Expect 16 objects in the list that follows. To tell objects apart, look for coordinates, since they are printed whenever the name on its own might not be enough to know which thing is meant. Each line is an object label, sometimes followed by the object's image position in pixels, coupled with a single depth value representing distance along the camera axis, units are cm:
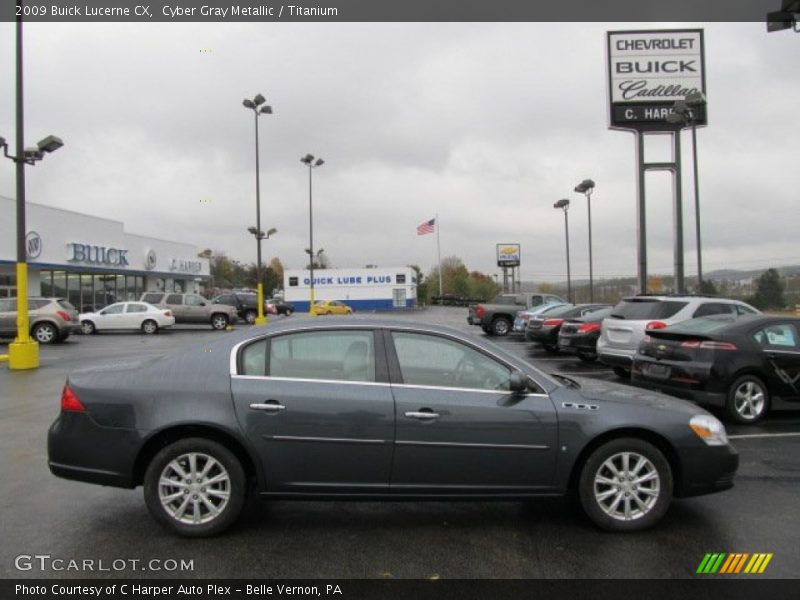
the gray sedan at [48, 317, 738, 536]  395
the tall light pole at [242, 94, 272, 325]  2772
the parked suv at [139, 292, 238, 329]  2942
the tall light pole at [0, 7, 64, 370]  1286
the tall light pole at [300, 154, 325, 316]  3859
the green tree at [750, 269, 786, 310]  2595
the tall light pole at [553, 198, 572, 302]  3518
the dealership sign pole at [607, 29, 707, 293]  2153
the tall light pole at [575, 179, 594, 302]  2956
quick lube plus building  6125
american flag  5990
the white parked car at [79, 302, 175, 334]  2592
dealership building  2670
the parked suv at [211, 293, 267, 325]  3378
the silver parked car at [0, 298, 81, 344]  1966
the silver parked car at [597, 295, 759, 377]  1058
